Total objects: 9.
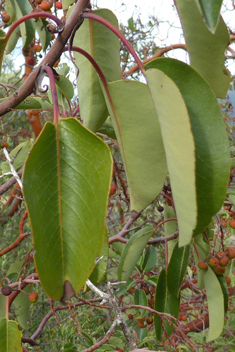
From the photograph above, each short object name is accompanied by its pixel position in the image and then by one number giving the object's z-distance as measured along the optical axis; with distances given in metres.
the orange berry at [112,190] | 1.29
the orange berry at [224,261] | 1.12
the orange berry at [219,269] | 1.13
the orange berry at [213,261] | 1.13
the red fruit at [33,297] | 1.30
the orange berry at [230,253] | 1.23
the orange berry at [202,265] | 1.09
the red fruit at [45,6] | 1.32
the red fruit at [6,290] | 1.04
